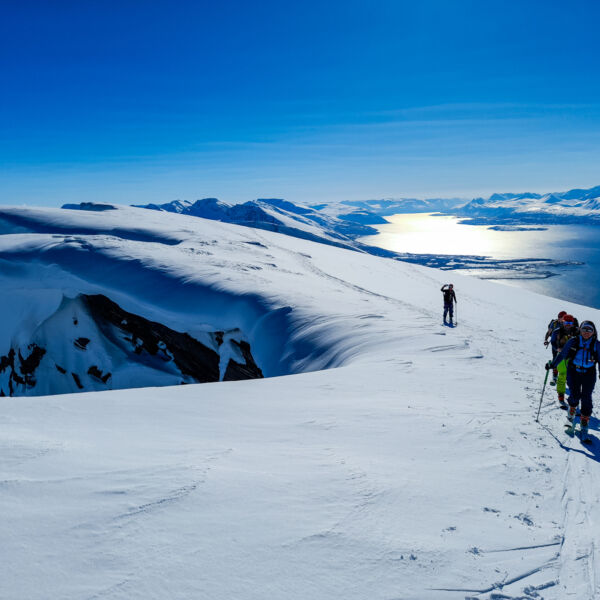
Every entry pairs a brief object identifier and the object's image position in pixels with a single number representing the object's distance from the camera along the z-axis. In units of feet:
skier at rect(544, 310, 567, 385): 31.11
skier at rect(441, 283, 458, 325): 55.18
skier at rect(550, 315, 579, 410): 26.58
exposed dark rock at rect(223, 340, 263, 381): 55.06
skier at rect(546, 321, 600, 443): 21.93
